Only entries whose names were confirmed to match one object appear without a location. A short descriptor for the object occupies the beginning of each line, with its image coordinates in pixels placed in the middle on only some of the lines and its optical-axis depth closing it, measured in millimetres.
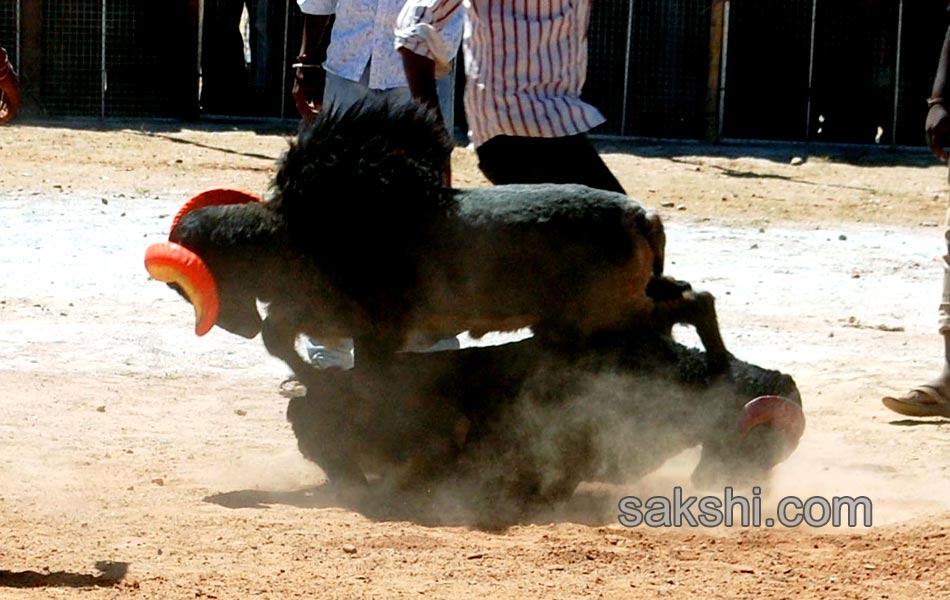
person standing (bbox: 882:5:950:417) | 13883
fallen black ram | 11195
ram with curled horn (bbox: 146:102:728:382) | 11141
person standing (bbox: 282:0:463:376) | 14164
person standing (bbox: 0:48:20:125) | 10687
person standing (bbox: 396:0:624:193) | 12430
